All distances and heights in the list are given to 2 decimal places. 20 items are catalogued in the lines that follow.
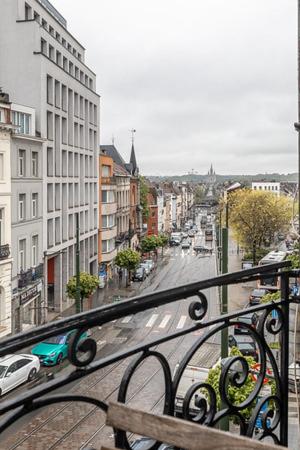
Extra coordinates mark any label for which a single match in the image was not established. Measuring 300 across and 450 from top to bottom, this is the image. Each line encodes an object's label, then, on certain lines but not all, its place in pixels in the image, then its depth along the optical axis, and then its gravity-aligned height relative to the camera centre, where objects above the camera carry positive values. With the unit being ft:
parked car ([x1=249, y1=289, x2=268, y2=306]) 99.55 -19.66
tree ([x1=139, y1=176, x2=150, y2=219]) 215.72 -2.40
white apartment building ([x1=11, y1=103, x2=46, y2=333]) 80.33 -4.58
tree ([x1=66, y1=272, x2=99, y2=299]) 95.91 -16.65
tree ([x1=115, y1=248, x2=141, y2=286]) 130.62 -16.18
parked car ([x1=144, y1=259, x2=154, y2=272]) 161.25 -21.57
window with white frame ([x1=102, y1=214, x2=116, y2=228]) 136.15 -7.33
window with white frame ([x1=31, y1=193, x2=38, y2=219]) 89.38 -2.14
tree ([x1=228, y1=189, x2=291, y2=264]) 158.20 -7.70
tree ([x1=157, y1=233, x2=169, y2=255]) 188.24 -17.44
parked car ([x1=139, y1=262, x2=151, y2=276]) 151.09 -21.32
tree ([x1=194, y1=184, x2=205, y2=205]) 610.48 -5.99
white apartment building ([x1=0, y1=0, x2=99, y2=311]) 95.09 +14.51
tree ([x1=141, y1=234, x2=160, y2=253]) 180.86 -17.41
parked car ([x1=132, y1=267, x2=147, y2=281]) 141.18 -21.75
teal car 60.65 -18.97
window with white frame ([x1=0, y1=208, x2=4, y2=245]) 74.83 -4.62
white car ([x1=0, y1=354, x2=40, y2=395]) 54.34 -18.55
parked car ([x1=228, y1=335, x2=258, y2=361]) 68.21 -20.01
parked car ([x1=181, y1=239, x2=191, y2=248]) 239.50 -23.78
